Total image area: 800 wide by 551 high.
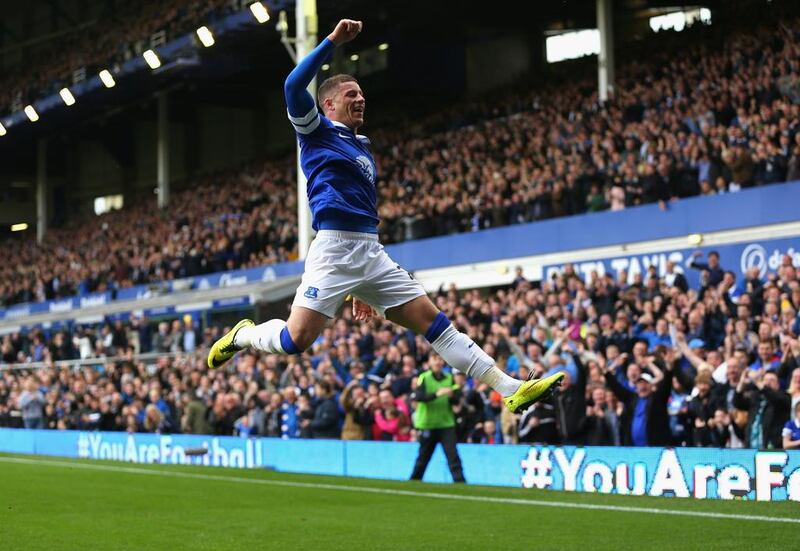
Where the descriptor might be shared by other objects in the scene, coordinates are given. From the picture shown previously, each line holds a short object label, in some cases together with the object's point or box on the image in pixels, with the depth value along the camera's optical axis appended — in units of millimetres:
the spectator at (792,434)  12805
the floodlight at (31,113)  34781
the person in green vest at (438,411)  15719
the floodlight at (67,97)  33906
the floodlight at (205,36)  24848
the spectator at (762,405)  13180
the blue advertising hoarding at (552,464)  12570
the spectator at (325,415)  19312
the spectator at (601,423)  15102
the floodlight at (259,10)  22594
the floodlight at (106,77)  31906
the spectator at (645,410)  14336
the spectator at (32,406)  29109
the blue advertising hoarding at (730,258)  19219
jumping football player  7664
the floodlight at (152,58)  27089
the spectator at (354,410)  18656
